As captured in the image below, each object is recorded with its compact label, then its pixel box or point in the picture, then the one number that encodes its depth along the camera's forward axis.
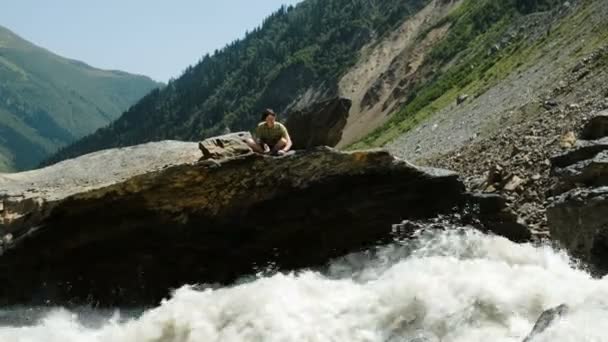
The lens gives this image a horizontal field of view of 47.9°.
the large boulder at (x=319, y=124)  19.89
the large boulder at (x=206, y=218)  18.12
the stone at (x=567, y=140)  23.88
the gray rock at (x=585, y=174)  16.00
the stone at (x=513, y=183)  21.97
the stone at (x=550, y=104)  34.84
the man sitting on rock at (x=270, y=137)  18.05
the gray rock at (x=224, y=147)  18.48
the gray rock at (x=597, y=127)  19.09
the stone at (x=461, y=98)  65.31
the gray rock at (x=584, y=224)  14.51
